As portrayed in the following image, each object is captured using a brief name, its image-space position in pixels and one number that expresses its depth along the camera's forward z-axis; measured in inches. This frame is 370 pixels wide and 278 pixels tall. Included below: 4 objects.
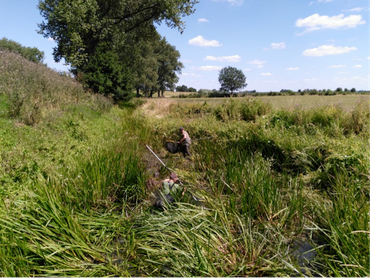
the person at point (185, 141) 330.3
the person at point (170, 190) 172.7
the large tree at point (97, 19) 609.9
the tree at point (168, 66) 1855.4
